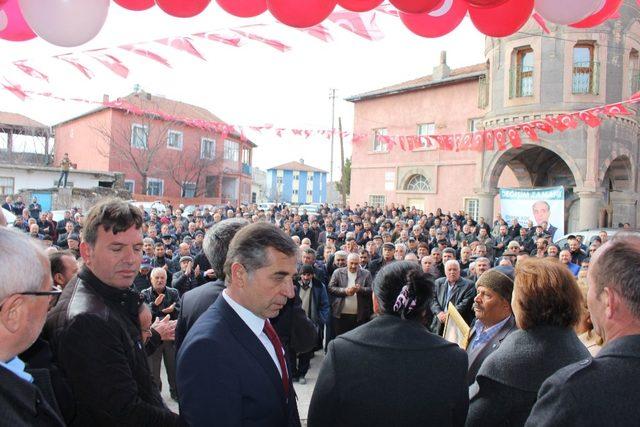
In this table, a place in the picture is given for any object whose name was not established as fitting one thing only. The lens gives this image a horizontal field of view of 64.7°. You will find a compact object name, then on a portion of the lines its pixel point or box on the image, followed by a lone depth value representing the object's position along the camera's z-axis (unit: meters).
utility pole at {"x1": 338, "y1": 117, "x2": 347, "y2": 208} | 32.05
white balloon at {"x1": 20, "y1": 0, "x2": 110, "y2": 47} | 3.54
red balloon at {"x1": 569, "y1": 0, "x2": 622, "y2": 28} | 3.97
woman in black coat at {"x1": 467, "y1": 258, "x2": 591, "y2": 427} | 2.26
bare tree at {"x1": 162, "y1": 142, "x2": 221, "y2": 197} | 37.78
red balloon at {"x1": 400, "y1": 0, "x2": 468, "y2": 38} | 4.02
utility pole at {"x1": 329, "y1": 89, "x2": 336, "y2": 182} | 36.34
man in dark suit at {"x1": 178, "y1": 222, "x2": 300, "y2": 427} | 1.81
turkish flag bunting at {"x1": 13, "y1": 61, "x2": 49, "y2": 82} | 8.38
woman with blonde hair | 2.95
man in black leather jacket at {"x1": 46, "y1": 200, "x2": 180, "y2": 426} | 1.96
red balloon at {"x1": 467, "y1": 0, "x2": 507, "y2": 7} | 3.61
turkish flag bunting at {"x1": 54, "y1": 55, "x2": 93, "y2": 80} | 8.01
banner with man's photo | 16.31
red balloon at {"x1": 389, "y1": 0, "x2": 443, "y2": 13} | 3.47
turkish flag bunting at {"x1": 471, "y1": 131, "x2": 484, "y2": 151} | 16.41
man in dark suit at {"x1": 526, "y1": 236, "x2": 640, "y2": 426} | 1.57
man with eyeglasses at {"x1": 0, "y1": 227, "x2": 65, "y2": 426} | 1.42
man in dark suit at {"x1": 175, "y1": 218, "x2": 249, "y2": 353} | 3.05
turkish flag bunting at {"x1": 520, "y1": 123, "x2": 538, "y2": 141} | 13.89
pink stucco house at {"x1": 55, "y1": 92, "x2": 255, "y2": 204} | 34.84
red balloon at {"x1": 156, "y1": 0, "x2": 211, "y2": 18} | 3.72
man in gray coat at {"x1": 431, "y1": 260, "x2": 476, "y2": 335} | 6.11
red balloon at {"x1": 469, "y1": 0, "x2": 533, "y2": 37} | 3.90
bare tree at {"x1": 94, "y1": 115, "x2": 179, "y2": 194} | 34.44
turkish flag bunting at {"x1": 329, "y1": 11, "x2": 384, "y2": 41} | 5.75
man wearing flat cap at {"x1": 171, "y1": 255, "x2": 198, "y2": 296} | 6.87
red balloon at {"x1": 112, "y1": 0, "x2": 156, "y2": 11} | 3.70
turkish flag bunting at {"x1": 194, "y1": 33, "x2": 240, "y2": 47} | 7.16
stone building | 18.09
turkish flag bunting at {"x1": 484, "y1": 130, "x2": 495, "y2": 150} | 16.86
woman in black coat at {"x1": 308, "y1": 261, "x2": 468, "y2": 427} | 2.18
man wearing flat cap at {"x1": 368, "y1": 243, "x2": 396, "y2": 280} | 8.32
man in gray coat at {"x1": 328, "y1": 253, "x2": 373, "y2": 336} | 7.09
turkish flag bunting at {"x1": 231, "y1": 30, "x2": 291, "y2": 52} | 7.14
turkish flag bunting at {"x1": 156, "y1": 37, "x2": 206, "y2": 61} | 7.23
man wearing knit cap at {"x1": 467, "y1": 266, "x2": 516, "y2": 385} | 2.97
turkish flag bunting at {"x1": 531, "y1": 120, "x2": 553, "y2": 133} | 13.49
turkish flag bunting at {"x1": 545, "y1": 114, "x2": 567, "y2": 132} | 12.94
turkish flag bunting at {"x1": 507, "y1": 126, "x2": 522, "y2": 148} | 15.01
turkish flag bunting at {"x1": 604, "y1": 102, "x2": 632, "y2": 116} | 10.87
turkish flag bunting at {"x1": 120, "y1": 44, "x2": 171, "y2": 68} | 7.63
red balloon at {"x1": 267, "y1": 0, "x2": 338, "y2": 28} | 3.66
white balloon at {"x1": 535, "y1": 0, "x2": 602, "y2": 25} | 3.74
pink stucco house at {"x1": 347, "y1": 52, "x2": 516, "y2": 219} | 24.40
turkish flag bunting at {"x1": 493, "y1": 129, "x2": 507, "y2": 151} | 16.41
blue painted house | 86.00
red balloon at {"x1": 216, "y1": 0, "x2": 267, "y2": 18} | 3.80
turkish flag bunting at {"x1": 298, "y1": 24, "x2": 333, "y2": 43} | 6.23
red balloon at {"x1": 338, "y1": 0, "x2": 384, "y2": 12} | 3.74
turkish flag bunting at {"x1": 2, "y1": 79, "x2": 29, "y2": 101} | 9.66
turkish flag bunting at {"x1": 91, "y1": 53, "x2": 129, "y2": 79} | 7.84
